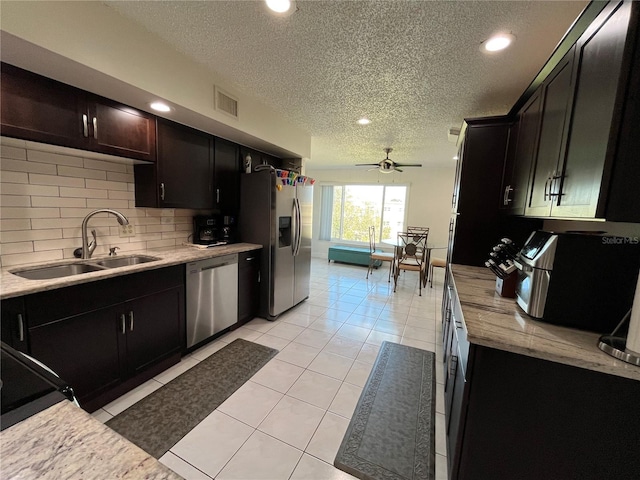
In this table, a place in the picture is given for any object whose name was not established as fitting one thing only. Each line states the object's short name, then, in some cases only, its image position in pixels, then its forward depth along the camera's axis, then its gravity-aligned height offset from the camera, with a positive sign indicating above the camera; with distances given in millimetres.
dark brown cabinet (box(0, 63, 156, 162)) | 1435 +523
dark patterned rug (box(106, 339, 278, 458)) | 1567 -1363
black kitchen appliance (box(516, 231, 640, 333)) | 1073 -235
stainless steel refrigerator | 3005 -212
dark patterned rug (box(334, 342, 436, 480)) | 1439 -1365
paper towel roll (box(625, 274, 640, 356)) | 912 -354
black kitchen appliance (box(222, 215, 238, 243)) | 3096 -257
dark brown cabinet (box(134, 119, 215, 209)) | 2283 +304
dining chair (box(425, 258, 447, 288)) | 4938 -870
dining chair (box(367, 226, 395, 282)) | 5211 -816
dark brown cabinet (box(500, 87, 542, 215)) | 1681 +474
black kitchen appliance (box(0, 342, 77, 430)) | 582 -466
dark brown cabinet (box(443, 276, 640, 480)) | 938 -763
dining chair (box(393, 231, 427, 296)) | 4555 -792
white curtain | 7035 +27
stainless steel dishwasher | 2359 -868
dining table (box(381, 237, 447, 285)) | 4777 -680
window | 6430 +78
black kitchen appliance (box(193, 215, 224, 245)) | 2893 -263
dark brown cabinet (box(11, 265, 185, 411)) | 1477 -846
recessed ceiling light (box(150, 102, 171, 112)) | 1972 +745
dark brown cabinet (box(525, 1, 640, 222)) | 874 +384
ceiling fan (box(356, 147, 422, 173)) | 4328 +837
